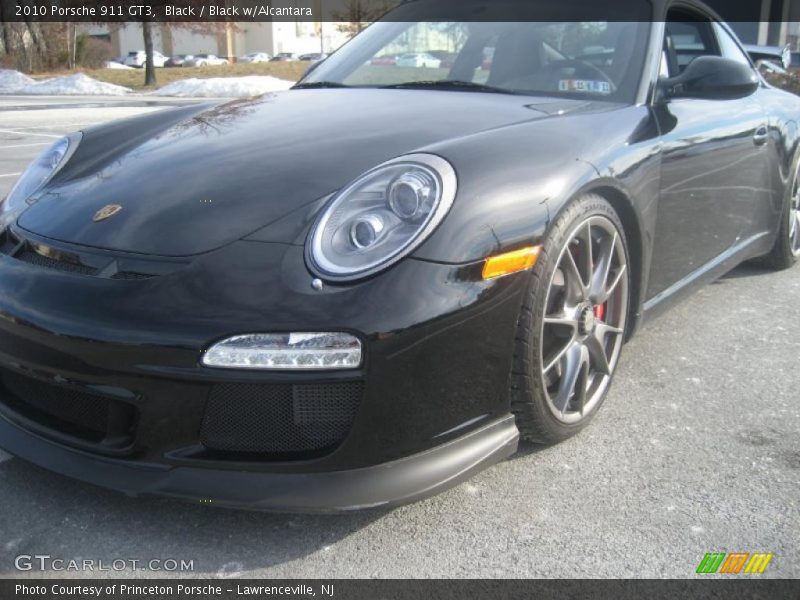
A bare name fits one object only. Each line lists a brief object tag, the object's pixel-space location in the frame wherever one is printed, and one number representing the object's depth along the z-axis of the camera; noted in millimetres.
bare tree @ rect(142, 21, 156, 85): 28000
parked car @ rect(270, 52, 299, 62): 58397
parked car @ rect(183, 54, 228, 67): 56225
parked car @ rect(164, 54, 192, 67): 55938
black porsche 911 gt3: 1854
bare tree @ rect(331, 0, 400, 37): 32844
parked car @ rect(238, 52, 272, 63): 62831
